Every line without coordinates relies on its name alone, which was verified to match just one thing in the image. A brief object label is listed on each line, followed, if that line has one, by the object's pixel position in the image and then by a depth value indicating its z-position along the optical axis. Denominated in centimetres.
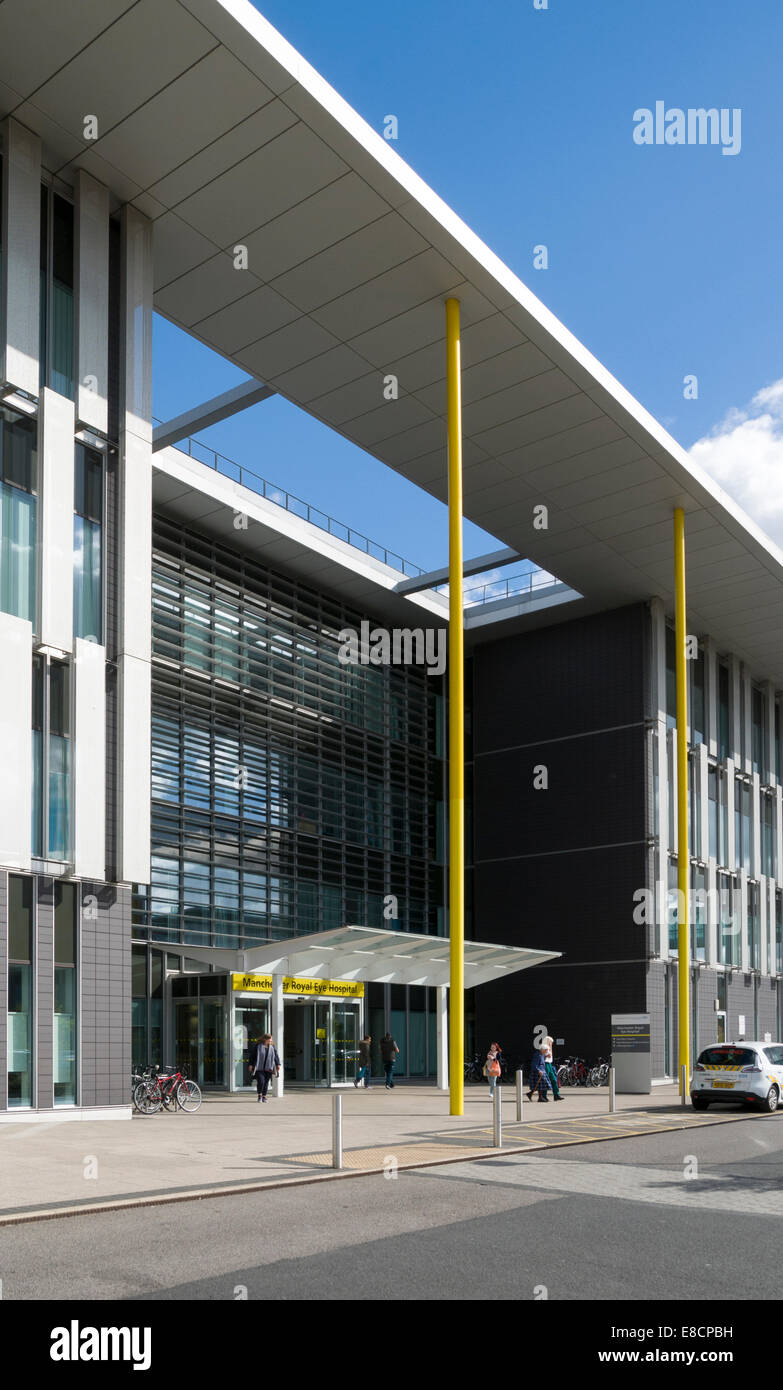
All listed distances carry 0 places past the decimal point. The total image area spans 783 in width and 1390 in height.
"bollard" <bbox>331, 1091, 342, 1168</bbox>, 1274
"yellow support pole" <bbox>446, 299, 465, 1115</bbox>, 2145
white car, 2309
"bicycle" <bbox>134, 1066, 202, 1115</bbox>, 2244
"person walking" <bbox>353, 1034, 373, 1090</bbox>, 3247
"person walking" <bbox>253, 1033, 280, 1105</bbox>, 2475
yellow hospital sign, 2959
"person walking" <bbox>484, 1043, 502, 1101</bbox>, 2323
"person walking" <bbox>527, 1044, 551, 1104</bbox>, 2575
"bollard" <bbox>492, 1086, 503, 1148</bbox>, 1497
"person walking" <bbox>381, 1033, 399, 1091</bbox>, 3167
